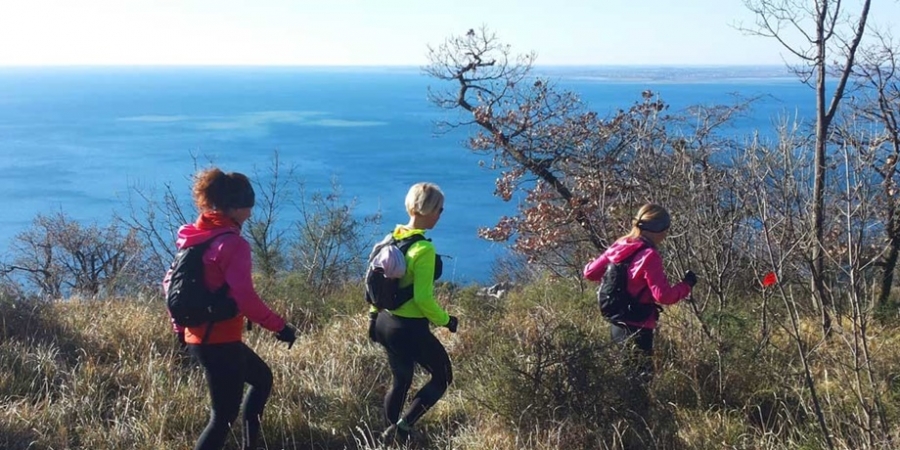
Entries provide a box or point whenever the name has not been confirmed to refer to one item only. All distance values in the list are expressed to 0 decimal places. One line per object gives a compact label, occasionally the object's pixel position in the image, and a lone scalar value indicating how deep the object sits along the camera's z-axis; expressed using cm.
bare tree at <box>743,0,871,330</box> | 664
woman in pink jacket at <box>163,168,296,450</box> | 344
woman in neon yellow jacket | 385
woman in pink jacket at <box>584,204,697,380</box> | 413
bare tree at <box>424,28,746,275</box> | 856
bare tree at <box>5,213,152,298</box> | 2480
